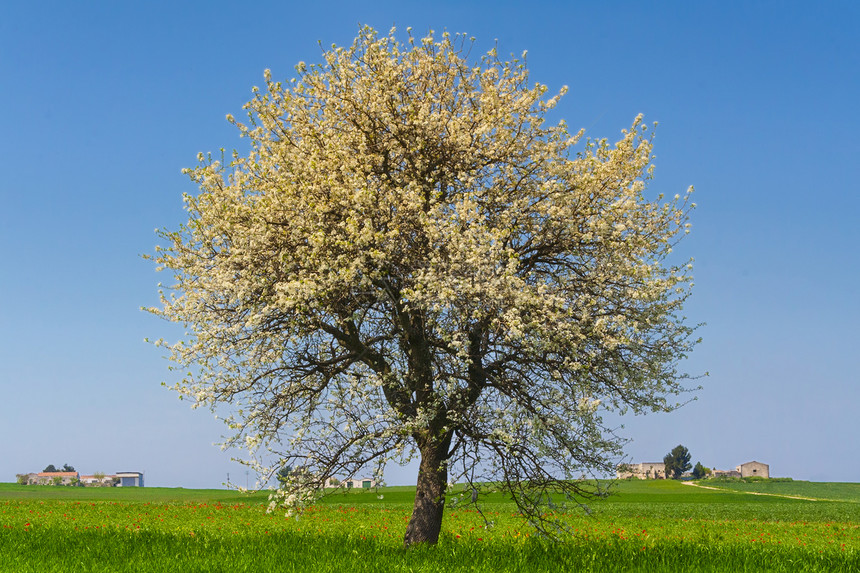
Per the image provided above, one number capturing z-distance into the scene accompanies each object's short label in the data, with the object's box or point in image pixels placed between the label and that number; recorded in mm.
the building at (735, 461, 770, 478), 192000
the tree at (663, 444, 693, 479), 189750
